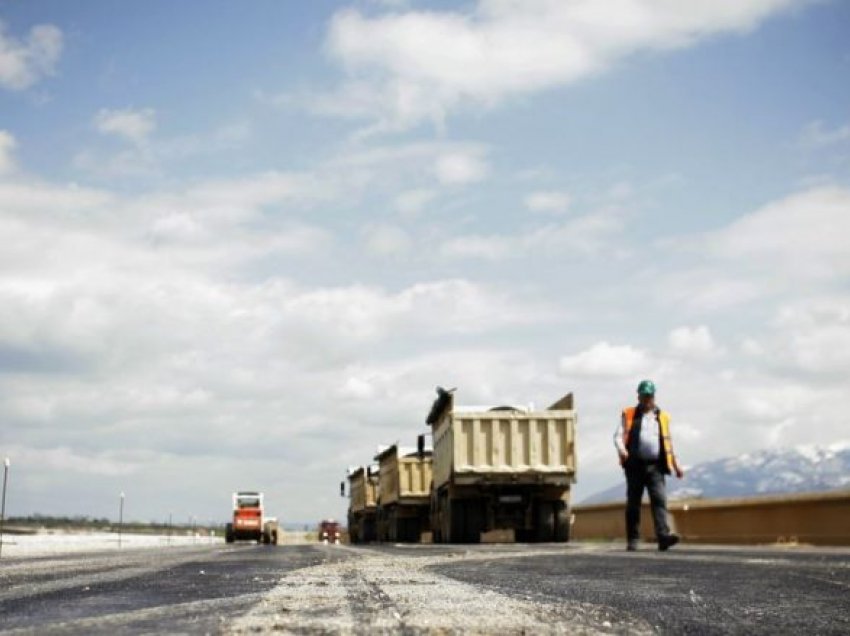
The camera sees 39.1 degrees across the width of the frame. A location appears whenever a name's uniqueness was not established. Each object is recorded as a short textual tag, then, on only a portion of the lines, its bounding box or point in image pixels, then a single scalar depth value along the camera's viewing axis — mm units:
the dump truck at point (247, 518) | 46656
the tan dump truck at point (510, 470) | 23109
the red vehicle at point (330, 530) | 61938
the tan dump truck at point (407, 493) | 32000
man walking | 14672
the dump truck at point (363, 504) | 41000
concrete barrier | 20859
